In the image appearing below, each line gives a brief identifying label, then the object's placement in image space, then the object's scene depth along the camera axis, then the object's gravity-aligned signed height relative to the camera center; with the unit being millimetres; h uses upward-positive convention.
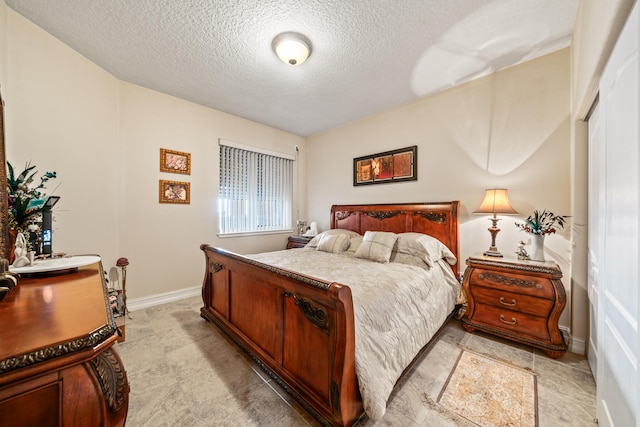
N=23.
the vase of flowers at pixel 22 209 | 1423 +22
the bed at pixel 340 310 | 1287 -731
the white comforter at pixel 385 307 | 1361 -746
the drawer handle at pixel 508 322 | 2150 -1019
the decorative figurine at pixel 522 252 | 2309 -424
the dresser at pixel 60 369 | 518 -372
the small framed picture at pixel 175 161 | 3184 +693
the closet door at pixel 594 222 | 1492 -92
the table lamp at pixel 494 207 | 2381 +28
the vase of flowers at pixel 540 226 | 2209 -163
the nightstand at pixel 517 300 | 1981 -813
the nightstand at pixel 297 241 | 4121 -543
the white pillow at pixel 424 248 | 2520 -416
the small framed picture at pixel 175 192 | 3197 +276
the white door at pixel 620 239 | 933 -135
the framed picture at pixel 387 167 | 3293 +658
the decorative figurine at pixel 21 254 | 1276 -233
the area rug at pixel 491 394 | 1434 -1250
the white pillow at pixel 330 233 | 3459 -357
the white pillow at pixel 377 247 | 2615 -413
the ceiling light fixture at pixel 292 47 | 2092 +1490
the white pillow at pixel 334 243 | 3119 -439
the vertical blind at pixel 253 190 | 3828 +373
